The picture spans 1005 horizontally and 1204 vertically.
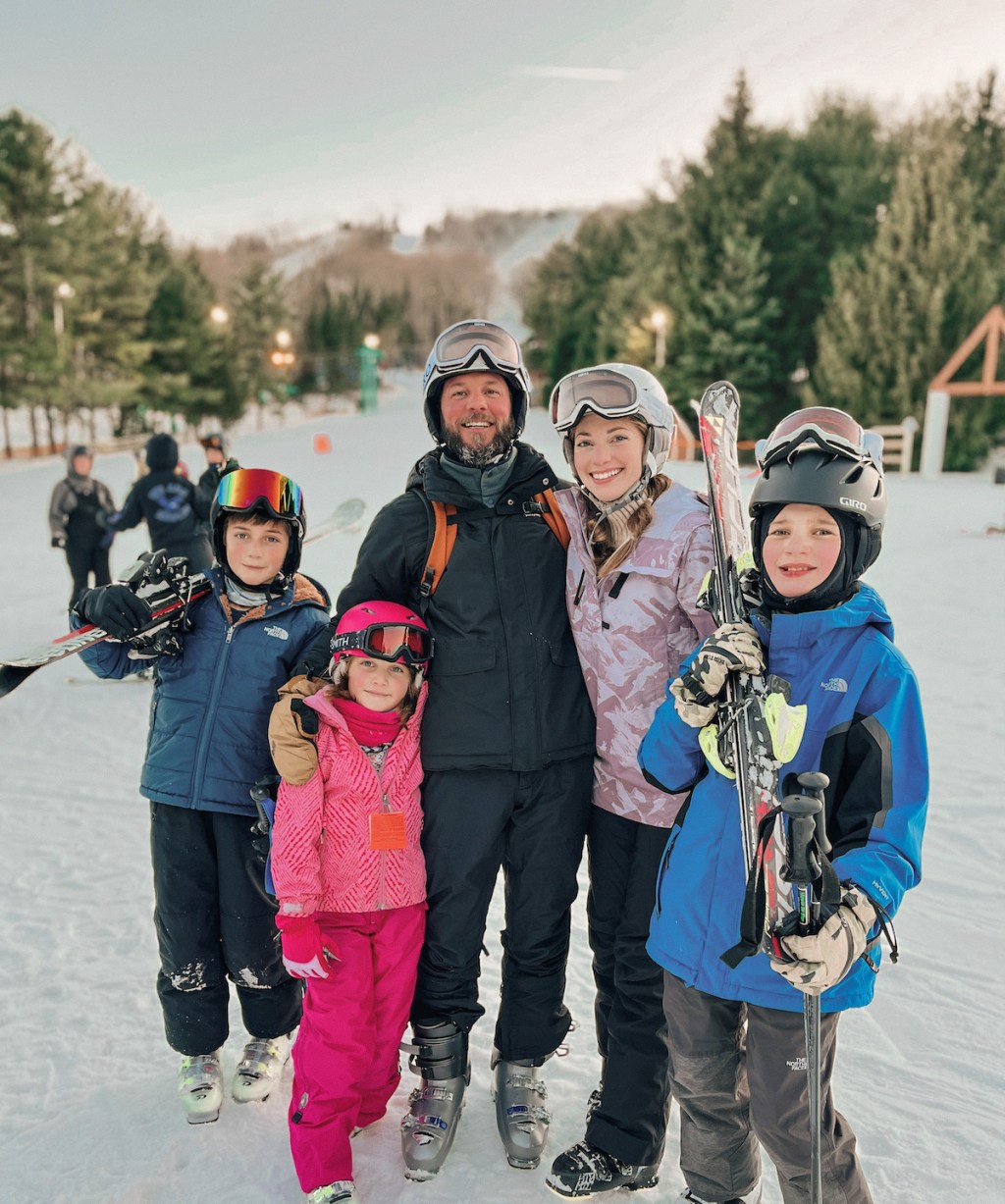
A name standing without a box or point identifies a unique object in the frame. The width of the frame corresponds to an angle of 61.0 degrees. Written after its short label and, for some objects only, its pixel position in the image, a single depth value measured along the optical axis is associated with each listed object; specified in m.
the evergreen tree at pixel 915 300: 20.06
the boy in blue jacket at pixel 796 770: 1.72
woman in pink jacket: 2.30
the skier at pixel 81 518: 7.76
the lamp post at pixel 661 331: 22.57
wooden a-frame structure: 17.91
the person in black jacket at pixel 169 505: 6.84
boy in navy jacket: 2.46
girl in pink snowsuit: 2.22
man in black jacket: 2.37
